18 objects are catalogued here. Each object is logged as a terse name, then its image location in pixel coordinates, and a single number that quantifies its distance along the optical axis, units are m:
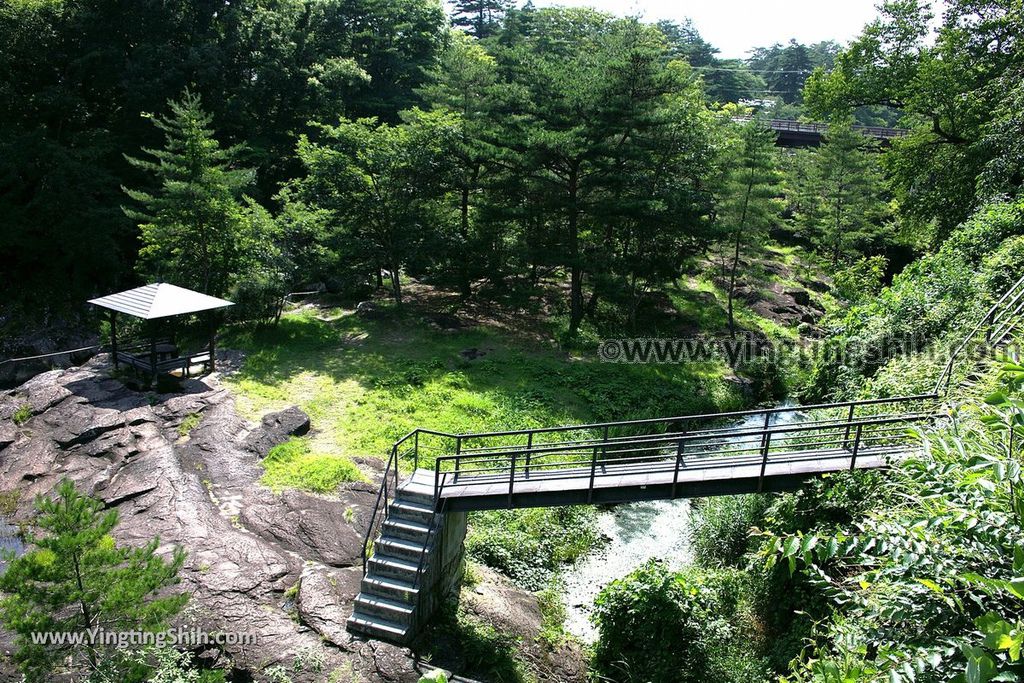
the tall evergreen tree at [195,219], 20.41
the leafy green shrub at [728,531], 13.57
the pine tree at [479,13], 61.78
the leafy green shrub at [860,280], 25.17
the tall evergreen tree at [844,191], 33.84
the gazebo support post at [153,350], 16.68
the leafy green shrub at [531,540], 13.12
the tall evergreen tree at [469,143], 24.53
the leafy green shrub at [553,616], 11.23
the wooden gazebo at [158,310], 16.22
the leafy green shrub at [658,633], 10.20
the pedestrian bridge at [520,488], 9.98
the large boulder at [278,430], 14.89
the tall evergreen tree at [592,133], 22.94
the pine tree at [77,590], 6.62
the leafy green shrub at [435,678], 3.79
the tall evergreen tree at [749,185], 26.38
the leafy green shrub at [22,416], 15.77
